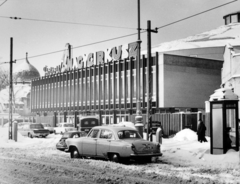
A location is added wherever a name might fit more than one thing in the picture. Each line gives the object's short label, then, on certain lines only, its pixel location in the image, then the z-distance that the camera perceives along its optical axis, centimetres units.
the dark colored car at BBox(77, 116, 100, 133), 3788
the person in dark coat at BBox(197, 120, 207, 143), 2458
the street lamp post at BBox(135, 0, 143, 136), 2109
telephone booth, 1683
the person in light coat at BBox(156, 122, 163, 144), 2258
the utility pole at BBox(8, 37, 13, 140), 3083
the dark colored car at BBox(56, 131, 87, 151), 2106
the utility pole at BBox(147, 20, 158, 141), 2080
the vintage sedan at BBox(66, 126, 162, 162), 1475
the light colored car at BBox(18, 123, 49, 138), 3706
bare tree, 7844
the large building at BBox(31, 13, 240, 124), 4325
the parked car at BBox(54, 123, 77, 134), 4374
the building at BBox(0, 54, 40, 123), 8711
